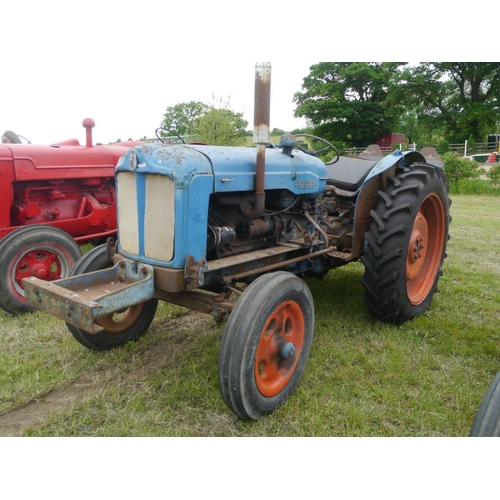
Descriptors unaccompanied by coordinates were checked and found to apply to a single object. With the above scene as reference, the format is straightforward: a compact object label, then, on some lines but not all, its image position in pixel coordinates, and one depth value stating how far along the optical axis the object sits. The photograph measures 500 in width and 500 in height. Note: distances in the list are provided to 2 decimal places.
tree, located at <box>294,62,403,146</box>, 29.62
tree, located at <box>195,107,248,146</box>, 14.17
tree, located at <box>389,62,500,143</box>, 23.55
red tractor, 3.85
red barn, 31.92
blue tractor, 2.30
